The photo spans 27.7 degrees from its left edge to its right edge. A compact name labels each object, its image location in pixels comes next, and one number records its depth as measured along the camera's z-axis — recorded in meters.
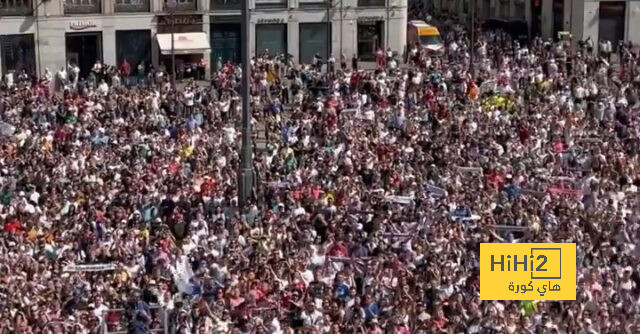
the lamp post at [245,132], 33.56
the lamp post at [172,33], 50.41
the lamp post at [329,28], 56.84
